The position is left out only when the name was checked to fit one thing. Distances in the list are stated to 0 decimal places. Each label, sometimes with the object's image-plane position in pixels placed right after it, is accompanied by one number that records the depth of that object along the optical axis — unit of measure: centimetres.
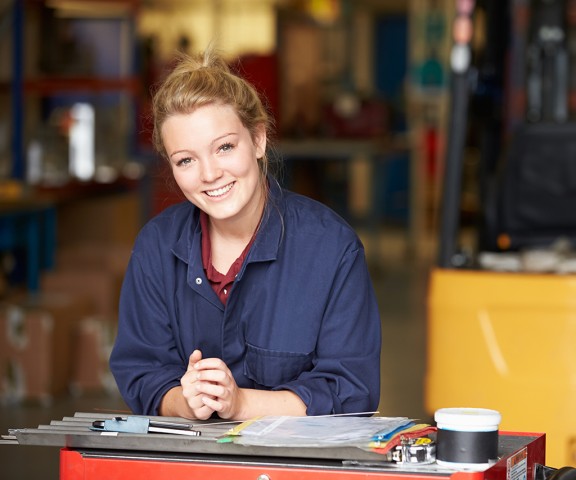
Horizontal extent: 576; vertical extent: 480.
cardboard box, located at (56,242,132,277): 998
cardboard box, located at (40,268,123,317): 922
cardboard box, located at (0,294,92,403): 775
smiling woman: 308
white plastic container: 233
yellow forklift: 502
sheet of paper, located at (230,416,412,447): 237
